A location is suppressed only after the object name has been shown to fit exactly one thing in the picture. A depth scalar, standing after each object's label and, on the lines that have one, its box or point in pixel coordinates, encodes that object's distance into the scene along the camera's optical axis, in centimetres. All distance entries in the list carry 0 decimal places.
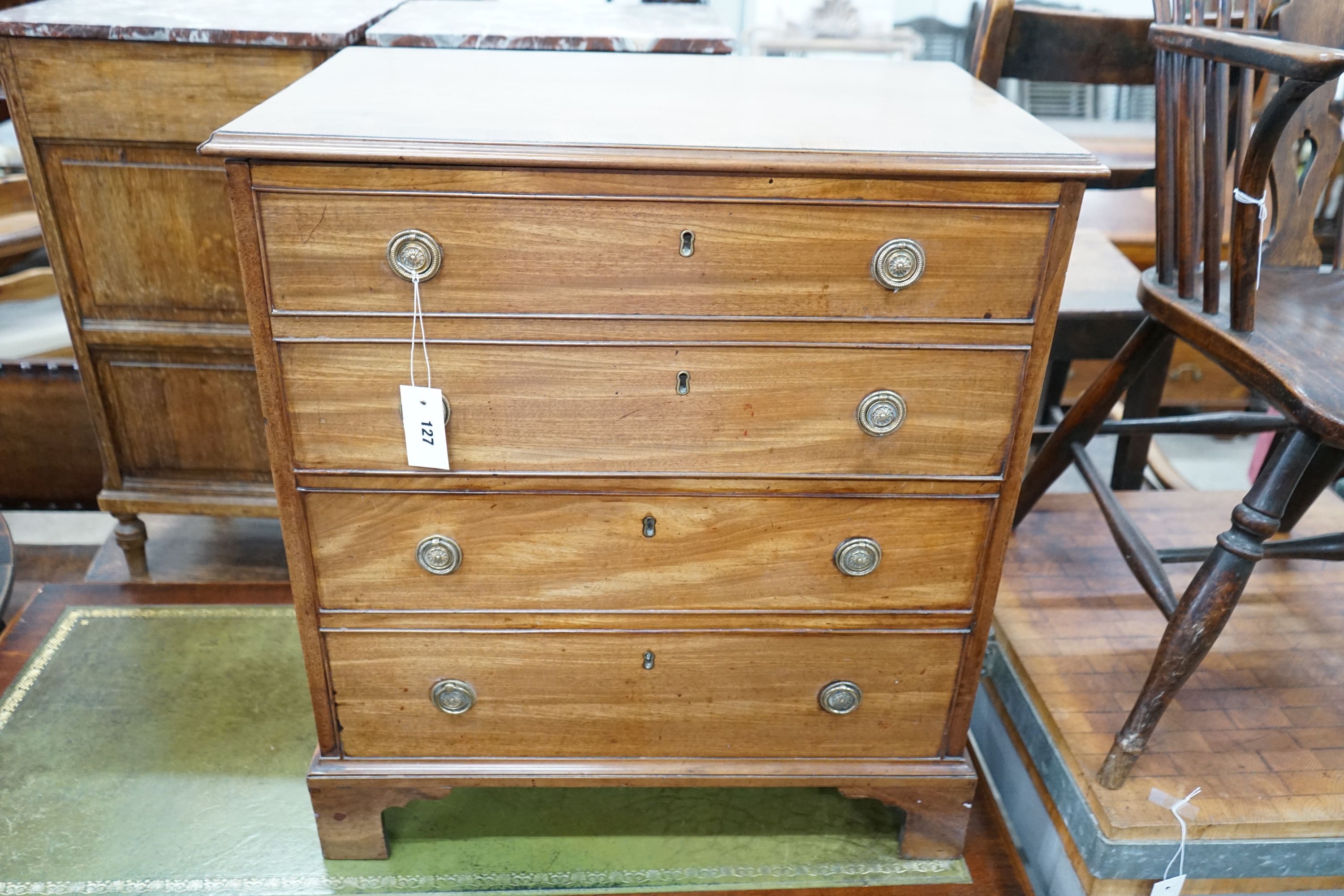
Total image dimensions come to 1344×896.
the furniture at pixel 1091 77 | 171
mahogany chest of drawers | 107
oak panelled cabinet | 158
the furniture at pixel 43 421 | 212
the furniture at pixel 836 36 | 336
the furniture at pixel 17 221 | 231
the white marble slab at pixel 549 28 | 163
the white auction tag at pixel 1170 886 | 139
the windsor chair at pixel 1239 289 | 120
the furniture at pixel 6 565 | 189
